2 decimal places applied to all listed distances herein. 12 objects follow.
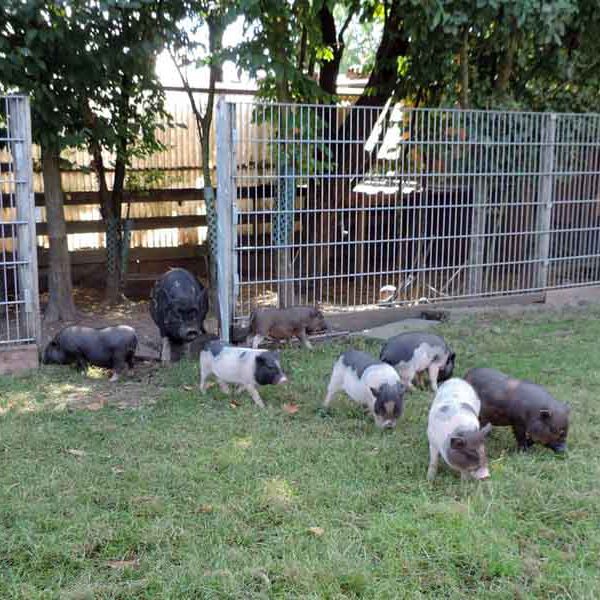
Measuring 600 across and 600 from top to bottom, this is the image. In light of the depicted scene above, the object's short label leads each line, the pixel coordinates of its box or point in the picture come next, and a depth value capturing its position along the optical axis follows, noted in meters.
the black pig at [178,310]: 6.70
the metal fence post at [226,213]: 6.78
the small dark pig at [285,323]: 6.87
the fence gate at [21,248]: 6.25
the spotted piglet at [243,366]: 5.34
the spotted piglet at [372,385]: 4.72
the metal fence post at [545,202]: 8.90
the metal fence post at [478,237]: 8.57
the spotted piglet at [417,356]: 5.57
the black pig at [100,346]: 6.28
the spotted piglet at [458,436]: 3.79
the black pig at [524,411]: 4.24
